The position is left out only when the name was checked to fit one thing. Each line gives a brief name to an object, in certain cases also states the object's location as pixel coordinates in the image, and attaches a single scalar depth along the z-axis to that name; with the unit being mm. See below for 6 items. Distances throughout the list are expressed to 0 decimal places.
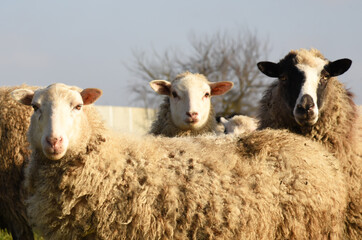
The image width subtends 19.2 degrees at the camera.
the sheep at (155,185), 8125
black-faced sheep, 10642
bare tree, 52136
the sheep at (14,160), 12537
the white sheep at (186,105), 14588
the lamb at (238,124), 20475
